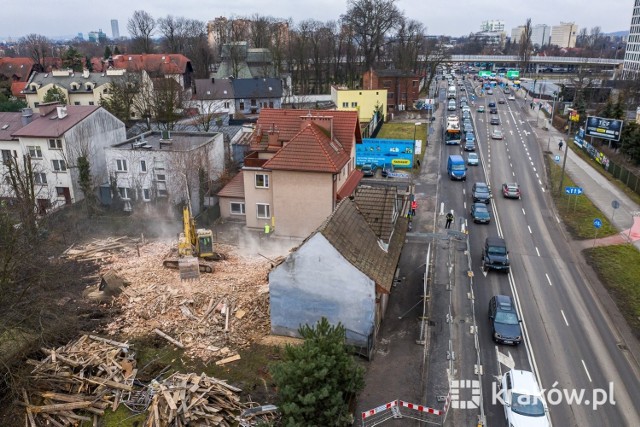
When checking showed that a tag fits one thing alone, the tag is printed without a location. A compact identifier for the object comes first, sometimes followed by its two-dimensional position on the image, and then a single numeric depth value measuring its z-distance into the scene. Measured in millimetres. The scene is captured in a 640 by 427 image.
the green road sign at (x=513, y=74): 135250
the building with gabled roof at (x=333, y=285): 21047
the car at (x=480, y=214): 37000
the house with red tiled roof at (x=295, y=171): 32719
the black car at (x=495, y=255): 29406
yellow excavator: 26969
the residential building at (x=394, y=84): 83188
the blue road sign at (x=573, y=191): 36438
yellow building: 72312
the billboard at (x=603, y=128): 55219
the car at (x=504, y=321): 22578
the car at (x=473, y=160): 52500
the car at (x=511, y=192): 42531
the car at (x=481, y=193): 41469
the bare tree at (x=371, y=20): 92500
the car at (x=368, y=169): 49403
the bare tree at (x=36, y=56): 99038
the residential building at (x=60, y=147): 40812
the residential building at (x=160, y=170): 38969
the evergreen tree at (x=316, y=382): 14883
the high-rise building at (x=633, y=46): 133000
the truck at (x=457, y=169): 47406
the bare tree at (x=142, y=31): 121794
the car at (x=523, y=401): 17516
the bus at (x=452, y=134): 61656
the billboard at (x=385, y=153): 50469
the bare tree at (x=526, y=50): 149750
